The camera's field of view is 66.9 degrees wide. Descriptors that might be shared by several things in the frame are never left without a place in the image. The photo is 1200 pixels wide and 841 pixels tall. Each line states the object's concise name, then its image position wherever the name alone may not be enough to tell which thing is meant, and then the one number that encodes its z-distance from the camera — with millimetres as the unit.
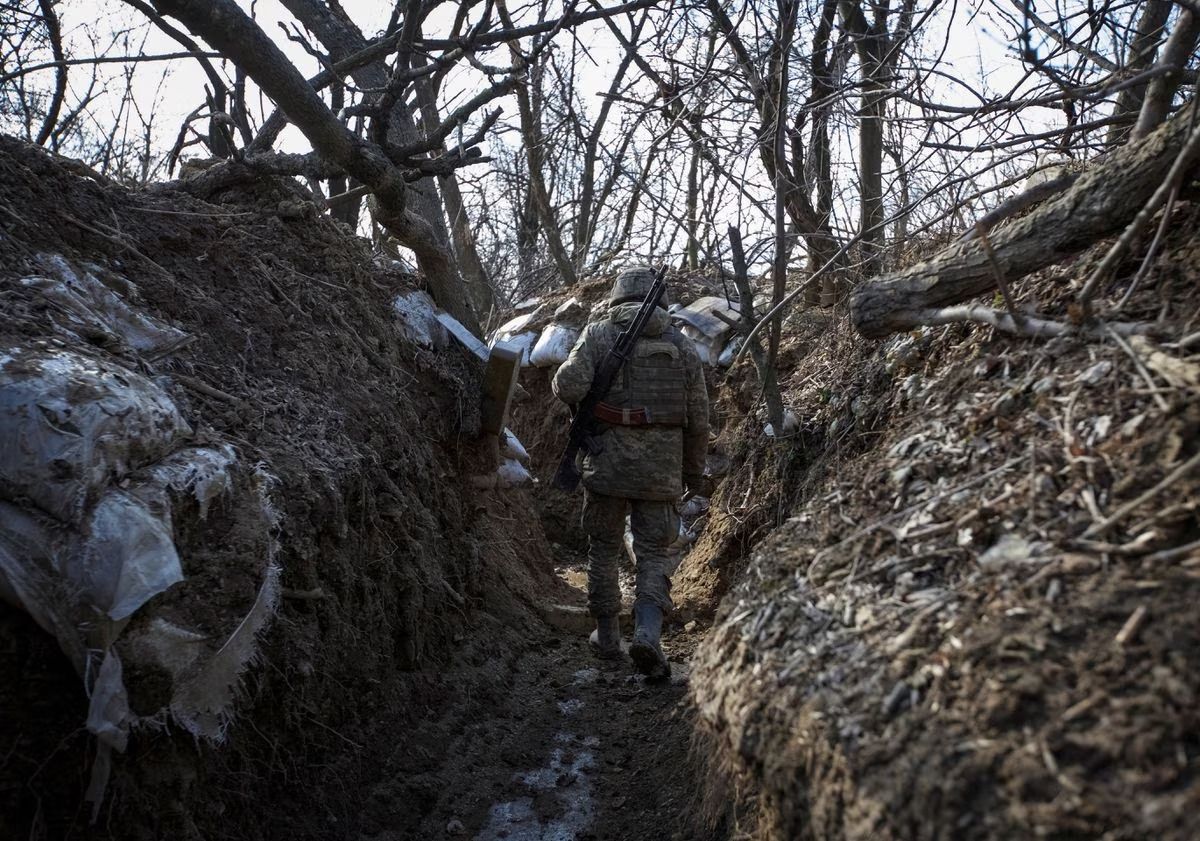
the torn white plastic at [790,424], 5742
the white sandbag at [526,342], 8586
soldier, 5418
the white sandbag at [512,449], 6277
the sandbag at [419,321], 5766
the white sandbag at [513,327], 9070
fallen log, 3199
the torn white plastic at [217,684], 2680
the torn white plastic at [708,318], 7695
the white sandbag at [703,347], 7641
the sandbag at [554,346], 8250
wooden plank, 5523
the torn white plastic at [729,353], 7527
